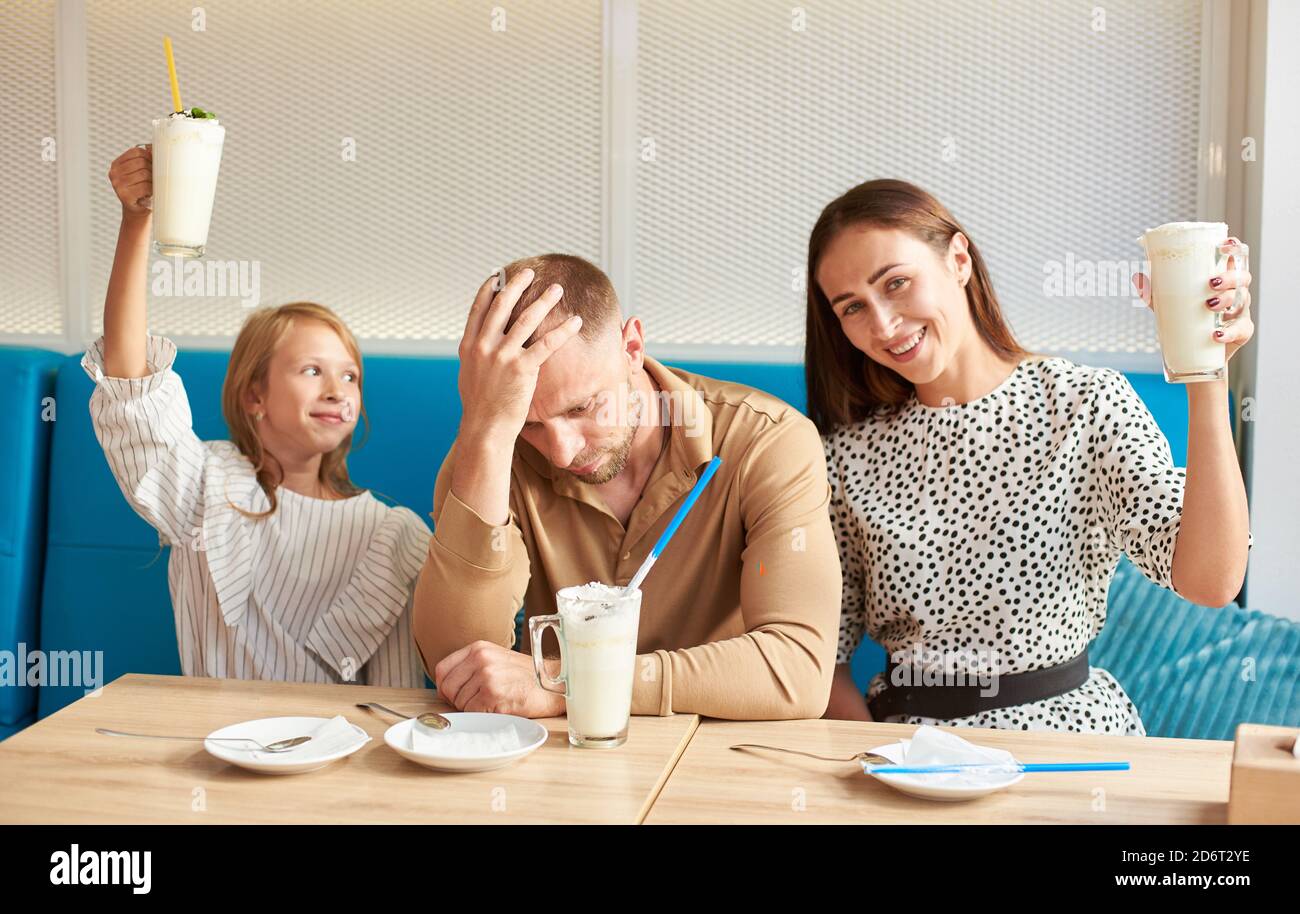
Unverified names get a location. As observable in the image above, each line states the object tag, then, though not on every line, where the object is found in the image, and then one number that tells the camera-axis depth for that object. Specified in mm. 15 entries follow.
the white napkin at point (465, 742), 1123
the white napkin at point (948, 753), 1086
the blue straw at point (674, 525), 1210
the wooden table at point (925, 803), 1000
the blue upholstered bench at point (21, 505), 2322
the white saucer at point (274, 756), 1077
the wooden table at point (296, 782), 1003
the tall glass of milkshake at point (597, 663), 1155
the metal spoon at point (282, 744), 1138
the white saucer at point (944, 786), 1011
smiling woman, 1665
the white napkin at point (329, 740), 1120
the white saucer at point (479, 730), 1082
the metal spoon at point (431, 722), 1181
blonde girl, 1705
